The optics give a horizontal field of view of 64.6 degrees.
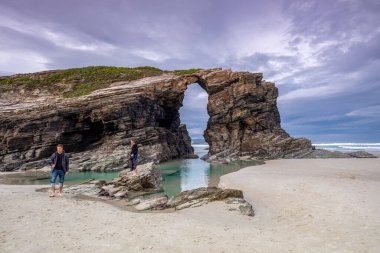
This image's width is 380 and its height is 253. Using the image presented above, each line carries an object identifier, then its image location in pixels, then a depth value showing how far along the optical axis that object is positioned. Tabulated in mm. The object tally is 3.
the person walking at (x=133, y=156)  23500
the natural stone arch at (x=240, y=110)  51875
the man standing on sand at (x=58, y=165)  15773
